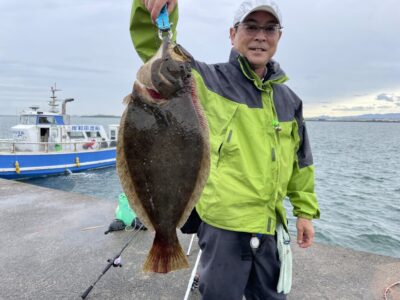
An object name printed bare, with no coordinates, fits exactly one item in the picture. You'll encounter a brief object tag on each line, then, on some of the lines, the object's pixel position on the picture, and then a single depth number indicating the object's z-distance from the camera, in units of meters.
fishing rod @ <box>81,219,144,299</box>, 3.12
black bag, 2.35
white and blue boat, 16.31
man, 2.12
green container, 4.70
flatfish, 1.56
